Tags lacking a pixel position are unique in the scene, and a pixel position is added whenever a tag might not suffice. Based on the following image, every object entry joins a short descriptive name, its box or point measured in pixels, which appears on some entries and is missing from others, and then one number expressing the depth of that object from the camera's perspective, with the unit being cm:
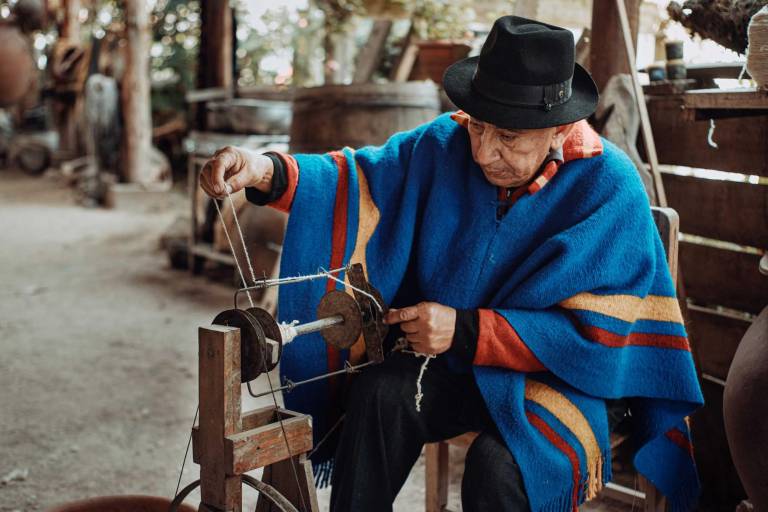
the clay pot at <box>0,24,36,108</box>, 1121
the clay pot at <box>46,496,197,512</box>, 200
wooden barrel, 386
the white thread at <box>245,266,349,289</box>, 162
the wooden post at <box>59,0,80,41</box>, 1180
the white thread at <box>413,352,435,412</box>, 191
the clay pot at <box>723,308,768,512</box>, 183
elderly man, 182
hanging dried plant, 231
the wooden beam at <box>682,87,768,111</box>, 221
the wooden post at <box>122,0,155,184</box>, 862
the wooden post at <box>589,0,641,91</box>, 285
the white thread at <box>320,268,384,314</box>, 176
